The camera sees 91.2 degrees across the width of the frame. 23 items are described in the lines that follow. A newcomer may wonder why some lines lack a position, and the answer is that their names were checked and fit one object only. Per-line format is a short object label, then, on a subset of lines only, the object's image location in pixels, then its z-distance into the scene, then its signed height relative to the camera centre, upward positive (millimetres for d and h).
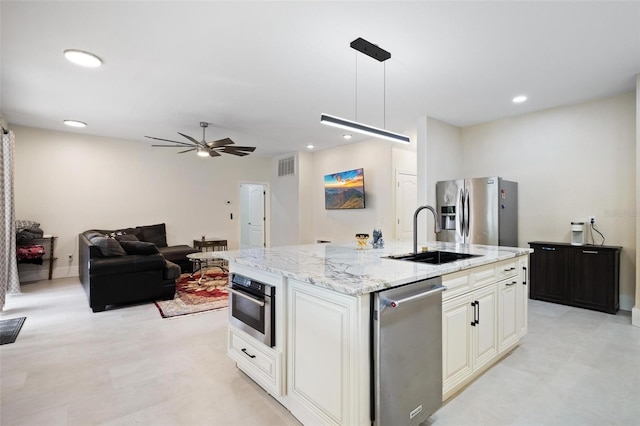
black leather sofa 3840 -783
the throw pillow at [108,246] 3938 -438
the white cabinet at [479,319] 1960 -771
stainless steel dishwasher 1526 -739
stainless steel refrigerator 4355 +24
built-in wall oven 1980 -654
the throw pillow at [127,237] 5314 -433
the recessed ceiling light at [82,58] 2861 +1456
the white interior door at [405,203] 6176 +183
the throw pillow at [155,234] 6285 -446
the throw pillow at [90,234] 4621 -346
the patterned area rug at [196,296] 3900 -1192
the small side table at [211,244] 7057 -736
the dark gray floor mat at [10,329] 3035 -1225
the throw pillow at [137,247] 4152 -468
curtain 3891 -162
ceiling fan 4716 +1008
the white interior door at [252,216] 8788 -116
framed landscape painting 6414 +473
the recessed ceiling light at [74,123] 5110 +1485
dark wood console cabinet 3730 -807
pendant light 2699 +836
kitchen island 1530 -660
